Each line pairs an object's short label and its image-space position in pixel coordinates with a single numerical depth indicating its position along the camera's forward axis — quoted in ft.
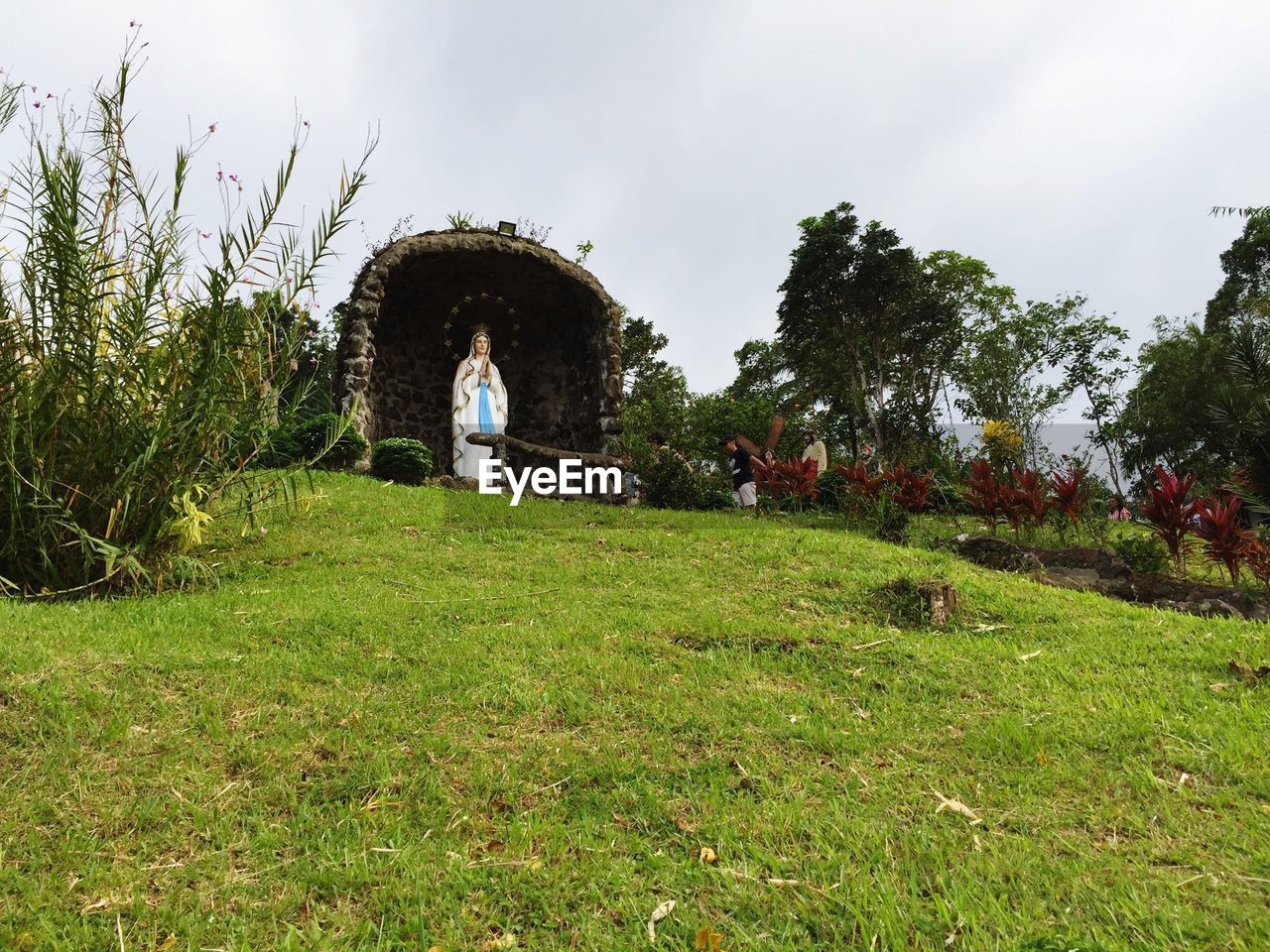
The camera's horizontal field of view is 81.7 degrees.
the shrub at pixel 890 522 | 27.17
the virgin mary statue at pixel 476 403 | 41.19
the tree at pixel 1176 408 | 59.67
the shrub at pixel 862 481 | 28.14
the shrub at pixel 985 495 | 27.27
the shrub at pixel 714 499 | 39.05
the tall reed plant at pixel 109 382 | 14.79
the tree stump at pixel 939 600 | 15.78
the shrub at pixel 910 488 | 28.17
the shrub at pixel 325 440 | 35.55
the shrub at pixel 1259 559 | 18.84
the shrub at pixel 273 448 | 17.90
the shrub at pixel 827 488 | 40.50
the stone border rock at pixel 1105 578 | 17.97
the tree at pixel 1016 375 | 77.36
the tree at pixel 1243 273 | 68.85
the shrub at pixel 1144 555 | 22.00
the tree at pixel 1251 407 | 32.48
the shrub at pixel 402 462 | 35.78
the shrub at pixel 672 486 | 38.50
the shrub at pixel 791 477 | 31.29
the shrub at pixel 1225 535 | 19.66
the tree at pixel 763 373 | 81.82
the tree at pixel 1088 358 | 76.13
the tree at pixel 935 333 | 69.96
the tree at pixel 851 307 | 68.08
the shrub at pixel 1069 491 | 25.58
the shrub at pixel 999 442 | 45.23
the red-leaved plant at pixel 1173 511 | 21.39
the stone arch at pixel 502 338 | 44.04
